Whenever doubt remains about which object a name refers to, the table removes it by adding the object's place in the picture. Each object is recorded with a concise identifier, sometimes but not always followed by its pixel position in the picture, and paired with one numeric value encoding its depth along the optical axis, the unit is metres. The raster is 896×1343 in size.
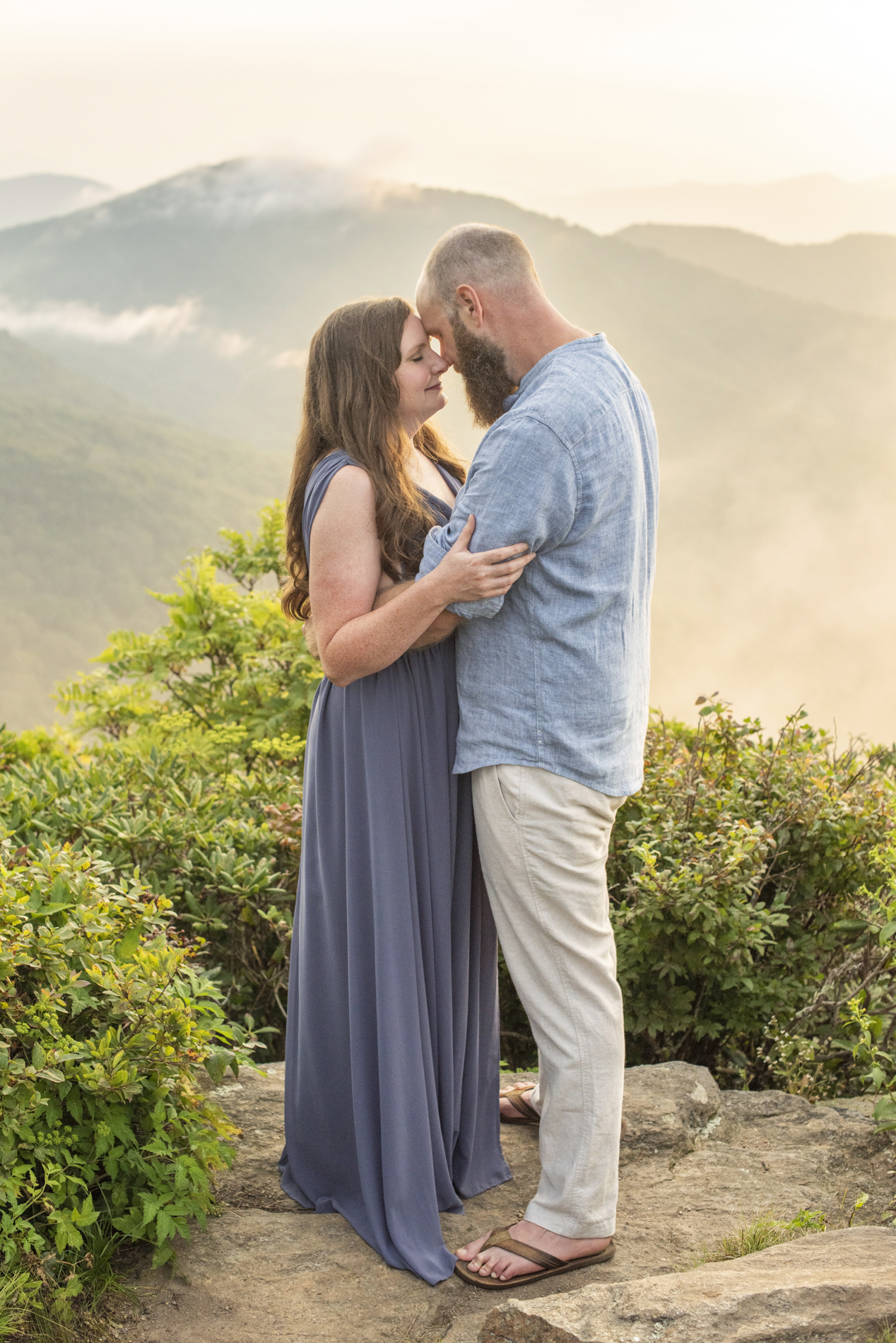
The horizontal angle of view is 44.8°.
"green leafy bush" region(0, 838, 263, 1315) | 2.27
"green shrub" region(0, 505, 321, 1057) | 3.72
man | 2.37
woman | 2.53
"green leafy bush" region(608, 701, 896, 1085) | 3.39
